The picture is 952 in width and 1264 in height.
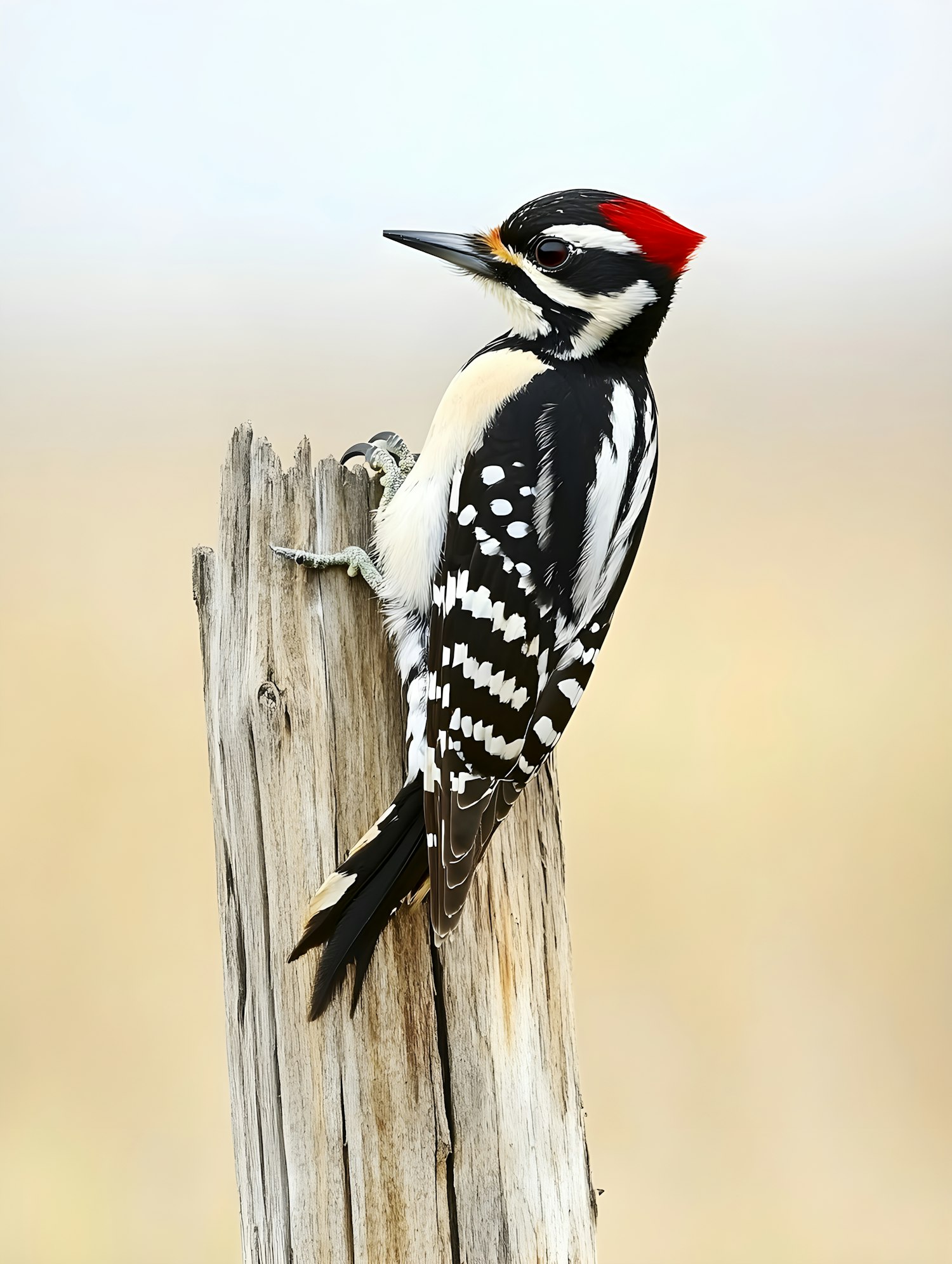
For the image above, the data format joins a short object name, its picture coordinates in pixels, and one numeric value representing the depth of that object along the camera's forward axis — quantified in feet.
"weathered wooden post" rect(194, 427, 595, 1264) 15.39
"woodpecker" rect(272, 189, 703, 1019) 15.42
